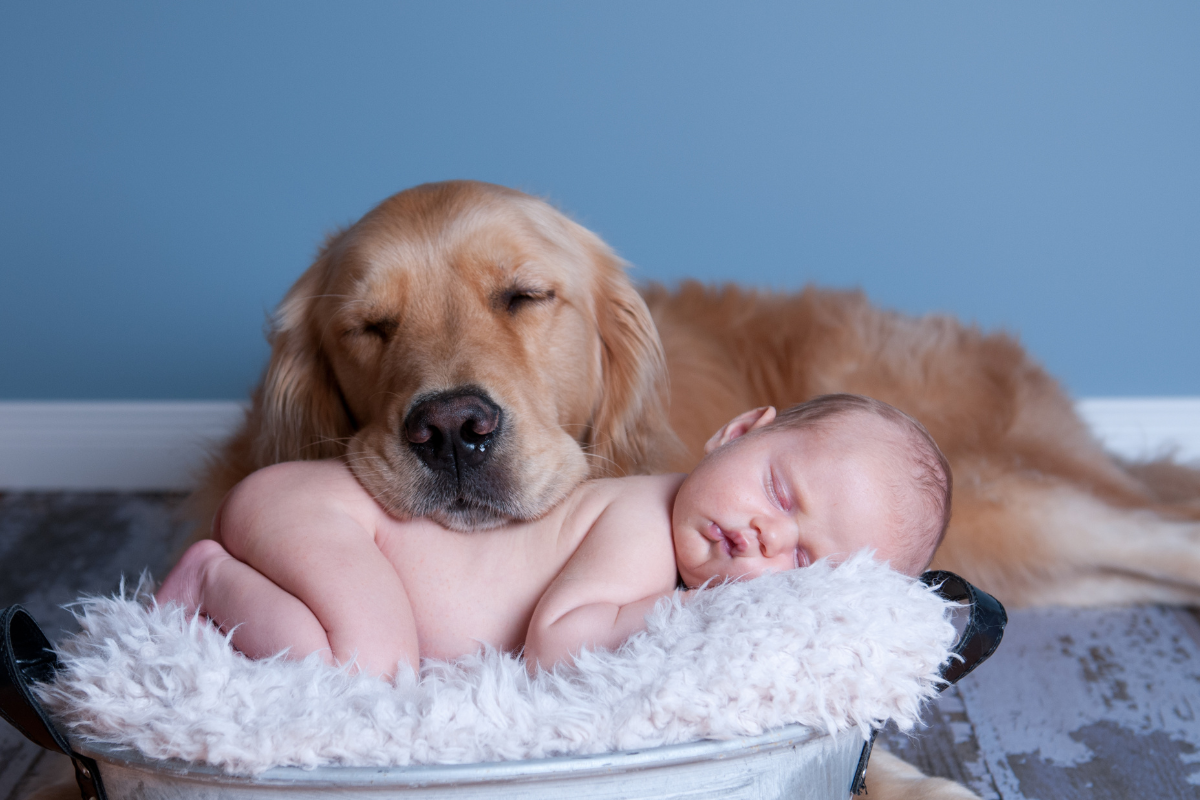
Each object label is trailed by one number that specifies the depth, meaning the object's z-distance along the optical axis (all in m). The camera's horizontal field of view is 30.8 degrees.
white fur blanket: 0.81
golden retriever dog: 0.97
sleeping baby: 0.92
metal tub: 0.81
